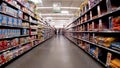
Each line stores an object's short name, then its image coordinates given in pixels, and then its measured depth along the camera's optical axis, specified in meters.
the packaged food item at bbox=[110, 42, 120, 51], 2.52
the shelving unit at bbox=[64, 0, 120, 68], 2.67
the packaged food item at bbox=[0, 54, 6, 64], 3.15
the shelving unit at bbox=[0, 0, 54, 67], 3.31
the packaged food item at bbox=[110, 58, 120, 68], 2.50
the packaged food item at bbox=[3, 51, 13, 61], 3.43
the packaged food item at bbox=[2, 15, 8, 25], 3.30
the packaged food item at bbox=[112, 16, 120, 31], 2.53
